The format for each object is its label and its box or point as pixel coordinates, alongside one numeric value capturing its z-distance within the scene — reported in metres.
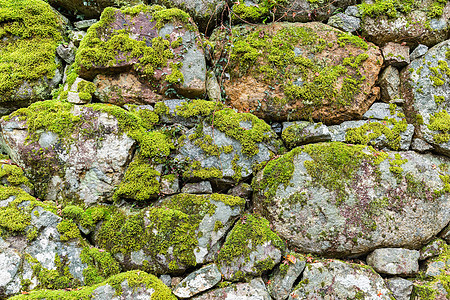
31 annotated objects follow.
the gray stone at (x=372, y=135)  4.90
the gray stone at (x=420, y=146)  4.90
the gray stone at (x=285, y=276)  4.00
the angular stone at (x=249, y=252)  4.03
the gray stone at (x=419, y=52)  5.32
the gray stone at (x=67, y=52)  5.09
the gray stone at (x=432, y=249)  4.43
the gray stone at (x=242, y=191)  4.66
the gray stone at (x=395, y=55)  5.29
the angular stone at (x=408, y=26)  5.41
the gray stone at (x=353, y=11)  5.58
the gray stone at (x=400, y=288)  4.16
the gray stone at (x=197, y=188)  4.55
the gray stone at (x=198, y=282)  3.89
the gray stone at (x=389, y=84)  5.27
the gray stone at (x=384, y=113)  5.11
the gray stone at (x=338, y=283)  4.00
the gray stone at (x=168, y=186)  4.48
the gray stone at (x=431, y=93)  4.85
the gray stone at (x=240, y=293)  3.89
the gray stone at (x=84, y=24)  5.50
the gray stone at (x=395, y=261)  4.25
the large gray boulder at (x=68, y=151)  4.34
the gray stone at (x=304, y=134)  4.91
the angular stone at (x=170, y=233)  4.05
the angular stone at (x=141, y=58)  4.85
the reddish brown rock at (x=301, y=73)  5.07
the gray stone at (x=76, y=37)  5.30
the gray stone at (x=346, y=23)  5.53
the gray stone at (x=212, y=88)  5.19
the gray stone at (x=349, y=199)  4.28
